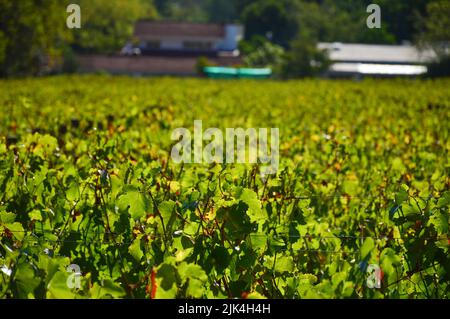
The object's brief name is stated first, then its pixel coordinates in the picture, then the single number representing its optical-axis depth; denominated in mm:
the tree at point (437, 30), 48469
